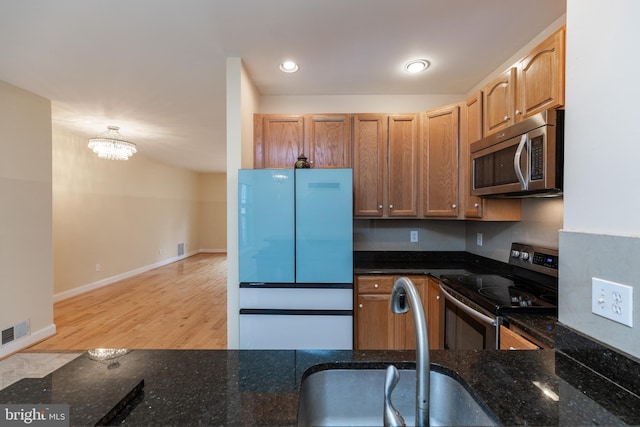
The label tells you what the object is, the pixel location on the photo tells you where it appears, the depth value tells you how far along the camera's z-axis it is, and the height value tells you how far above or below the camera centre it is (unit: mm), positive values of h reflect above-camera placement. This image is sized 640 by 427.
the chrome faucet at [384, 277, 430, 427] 535 -346
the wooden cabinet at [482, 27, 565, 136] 1344 +727
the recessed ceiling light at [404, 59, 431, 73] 2123 +1194
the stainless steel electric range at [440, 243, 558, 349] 1376 -502
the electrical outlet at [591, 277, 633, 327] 705 -253
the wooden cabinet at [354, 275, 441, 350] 2141 -872
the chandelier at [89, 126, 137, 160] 3533 +855
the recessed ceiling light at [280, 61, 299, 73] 2145 +1192
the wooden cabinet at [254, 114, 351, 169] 2432 +656
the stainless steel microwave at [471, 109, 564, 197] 1299 +291
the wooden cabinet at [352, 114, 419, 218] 2441 +445
